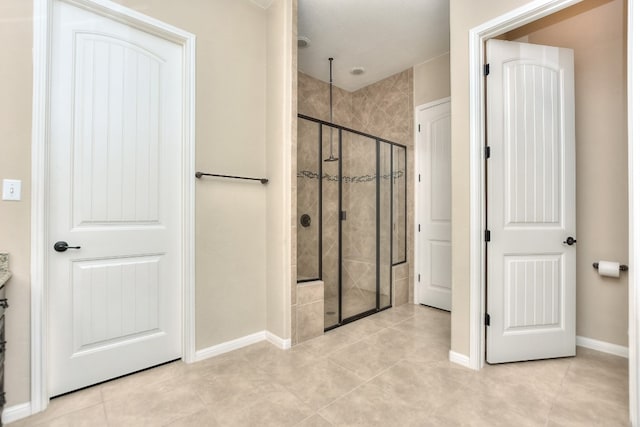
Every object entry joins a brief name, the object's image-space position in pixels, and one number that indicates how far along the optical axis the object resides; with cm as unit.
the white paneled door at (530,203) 223
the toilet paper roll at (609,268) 229
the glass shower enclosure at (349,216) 275
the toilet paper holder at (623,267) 231
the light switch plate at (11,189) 161
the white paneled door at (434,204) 345
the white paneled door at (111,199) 183
